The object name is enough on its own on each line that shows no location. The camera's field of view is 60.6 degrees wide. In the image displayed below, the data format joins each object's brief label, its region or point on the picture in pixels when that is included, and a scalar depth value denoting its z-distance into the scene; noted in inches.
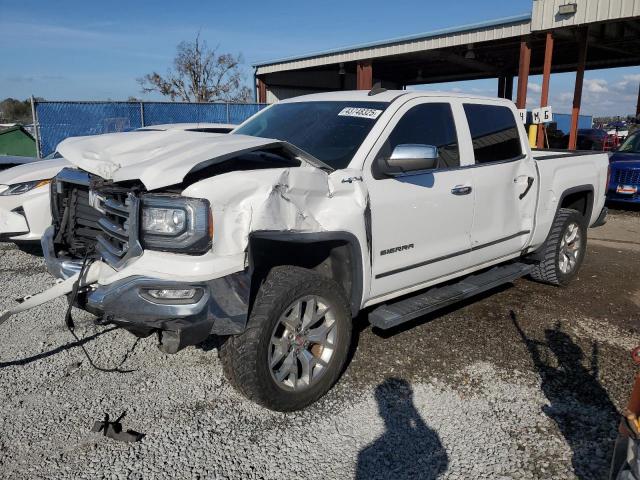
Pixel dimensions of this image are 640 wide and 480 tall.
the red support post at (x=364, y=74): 857.5
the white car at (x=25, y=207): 237.5
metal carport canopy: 563.2
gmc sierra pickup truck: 110.1
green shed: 548.1
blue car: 442.0
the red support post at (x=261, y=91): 1104.8
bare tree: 1323.8
